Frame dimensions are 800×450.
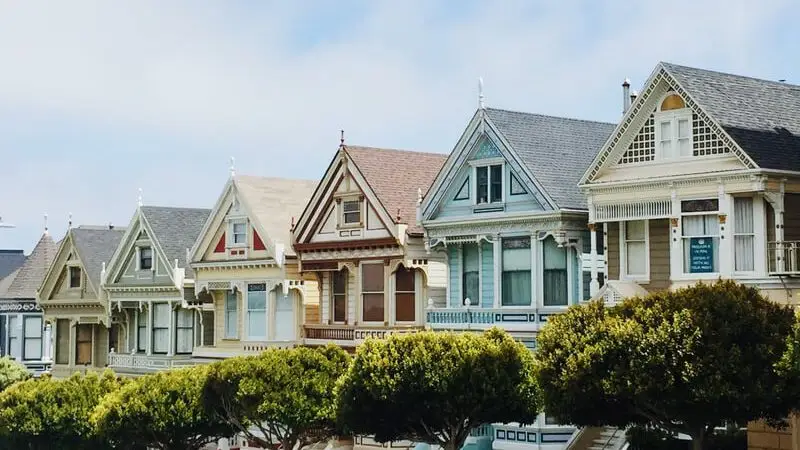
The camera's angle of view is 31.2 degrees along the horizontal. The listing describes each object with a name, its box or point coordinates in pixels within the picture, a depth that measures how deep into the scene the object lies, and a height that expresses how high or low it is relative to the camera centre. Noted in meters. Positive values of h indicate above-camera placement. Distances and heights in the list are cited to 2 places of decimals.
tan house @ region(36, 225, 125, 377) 62.19 +0.72
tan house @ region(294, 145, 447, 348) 46.75 +2.34
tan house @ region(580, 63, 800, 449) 35.94 +3.37
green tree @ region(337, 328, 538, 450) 37.81 -1.84
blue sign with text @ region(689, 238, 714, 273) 37.19 +1.62
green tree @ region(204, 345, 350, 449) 42.78 -2.22
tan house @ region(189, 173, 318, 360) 51.56 +1.73
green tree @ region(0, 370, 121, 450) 52.28 -3.57
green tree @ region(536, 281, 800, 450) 31.75 -0.99
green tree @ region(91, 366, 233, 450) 47.09 -3.26
